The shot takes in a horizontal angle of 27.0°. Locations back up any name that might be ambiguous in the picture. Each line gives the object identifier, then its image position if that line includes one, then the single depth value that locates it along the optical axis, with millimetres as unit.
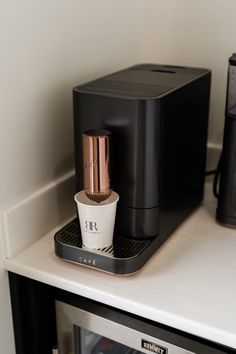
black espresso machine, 776
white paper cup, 765
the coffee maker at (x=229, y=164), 894
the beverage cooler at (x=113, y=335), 731
